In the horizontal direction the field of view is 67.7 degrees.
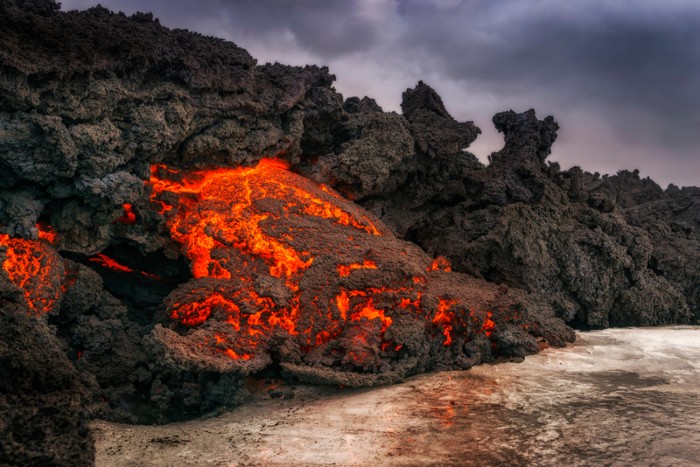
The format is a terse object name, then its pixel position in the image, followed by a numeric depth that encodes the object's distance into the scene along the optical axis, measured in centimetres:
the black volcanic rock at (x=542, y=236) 1016
